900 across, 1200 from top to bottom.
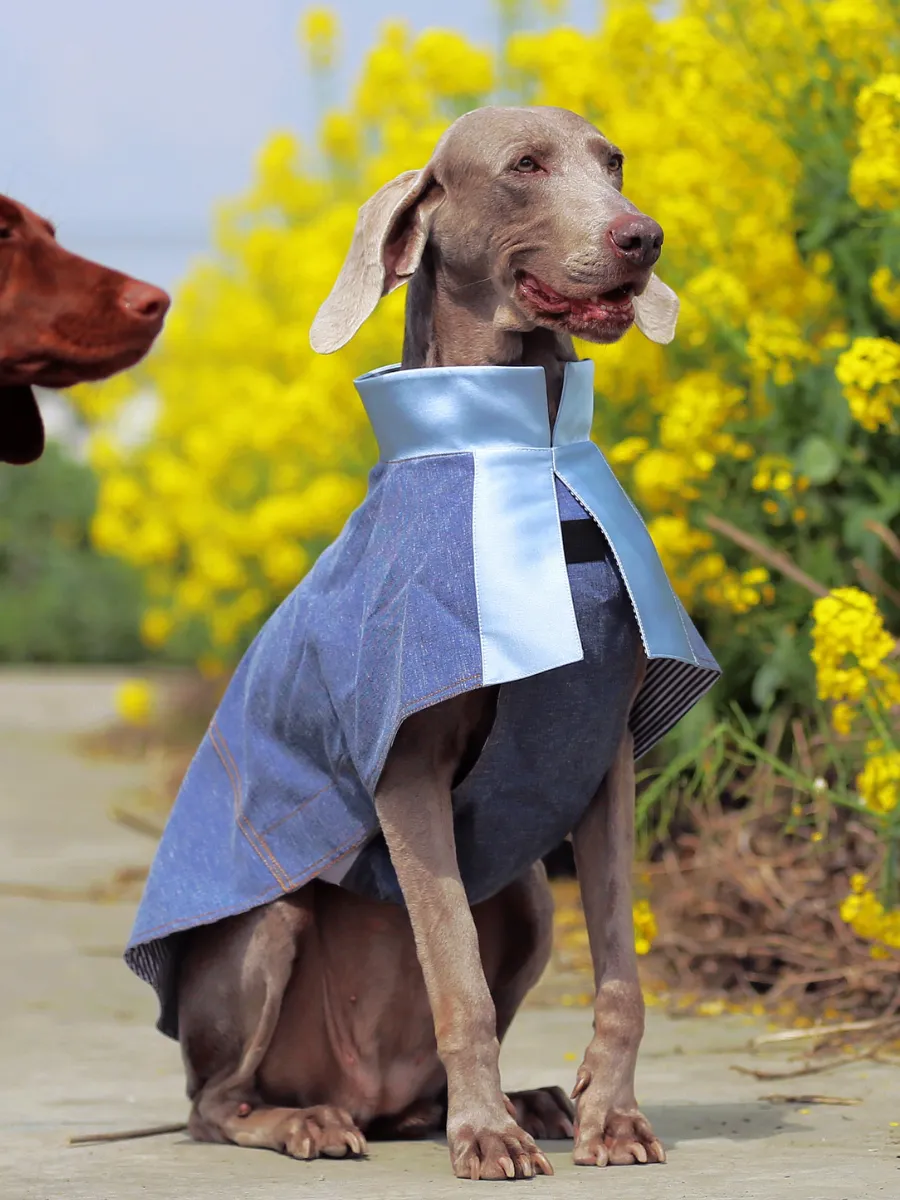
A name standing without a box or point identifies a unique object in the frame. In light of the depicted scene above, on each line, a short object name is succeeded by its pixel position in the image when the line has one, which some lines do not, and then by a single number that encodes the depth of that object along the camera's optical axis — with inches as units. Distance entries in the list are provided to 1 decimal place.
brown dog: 129.5
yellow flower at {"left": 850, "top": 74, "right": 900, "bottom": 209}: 166.7
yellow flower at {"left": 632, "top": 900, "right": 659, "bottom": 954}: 152.3
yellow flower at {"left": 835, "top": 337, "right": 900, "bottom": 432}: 162.1
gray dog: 122.2
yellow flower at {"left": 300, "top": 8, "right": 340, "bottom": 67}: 341.7
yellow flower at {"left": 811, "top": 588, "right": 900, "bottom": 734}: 150.0
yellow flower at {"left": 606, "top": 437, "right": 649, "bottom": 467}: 202.5
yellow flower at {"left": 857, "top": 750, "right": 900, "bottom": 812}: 149.7
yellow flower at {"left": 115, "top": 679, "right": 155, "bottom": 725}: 430.6
